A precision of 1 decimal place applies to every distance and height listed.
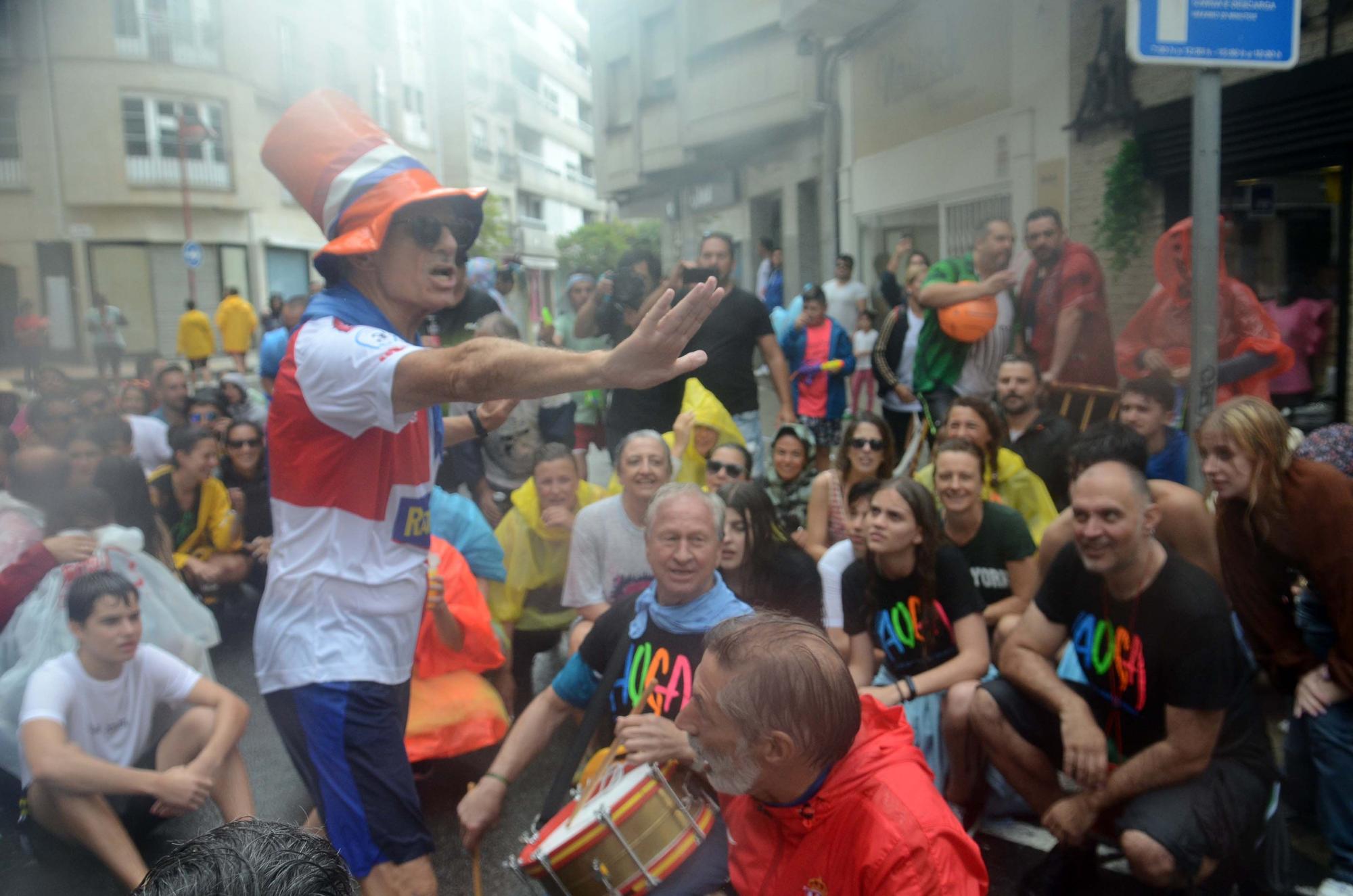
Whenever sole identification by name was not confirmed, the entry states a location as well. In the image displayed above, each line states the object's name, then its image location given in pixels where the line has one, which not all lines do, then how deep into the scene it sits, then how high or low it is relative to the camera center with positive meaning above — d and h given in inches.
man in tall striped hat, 64.0 -9.5
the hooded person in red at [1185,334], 139.5 +1.7
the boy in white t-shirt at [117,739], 92.0 -34.5
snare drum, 61.5 -29.5
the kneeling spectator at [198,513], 164.4 -22.4
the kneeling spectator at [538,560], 139.6 -27.2
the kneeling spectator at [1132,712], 80.6 -31.6
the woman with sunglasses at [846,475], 142.5 -17.0
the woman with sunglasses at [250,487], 173.6 -19.3
